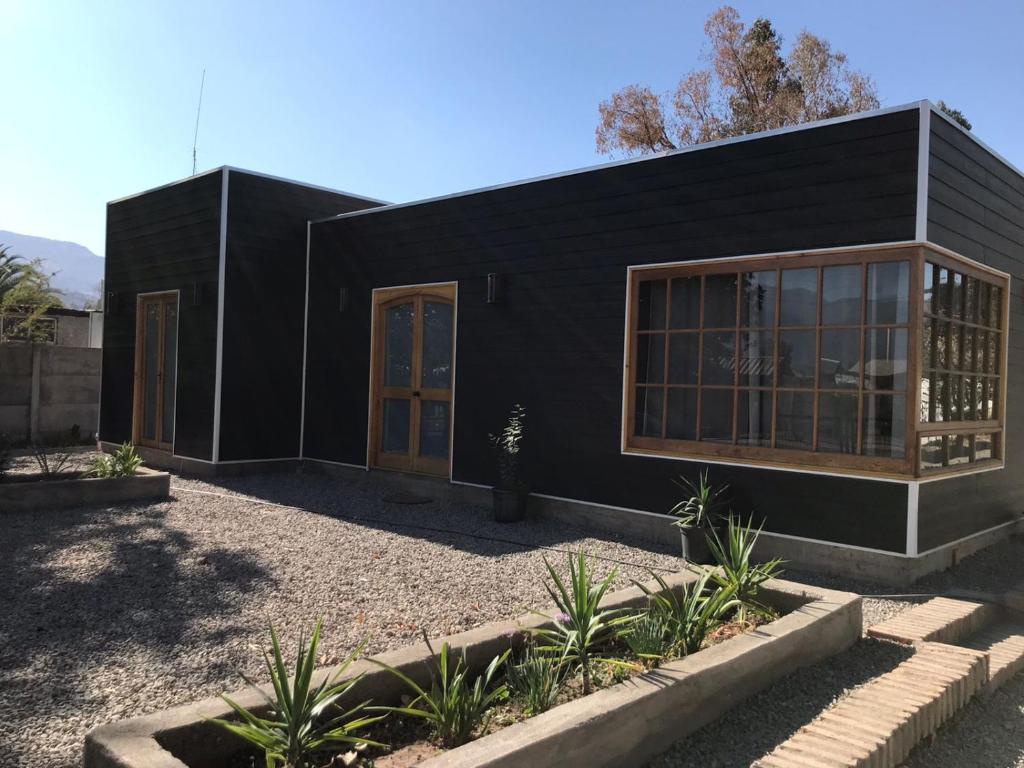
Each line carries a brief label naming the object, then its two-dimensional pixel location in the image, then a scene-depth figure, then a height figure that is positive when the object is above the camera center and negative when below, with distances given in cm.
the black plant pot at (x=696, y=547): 523 -106
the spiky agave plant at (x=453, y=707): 216 -94
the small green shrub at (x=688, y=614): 290 -89
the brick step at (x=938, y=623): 346 -107
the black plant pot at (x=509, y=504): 644 -99
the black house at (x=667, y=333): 492 +52
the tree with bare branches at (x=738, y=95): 1909 +817
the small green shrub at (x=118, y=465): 688 -82
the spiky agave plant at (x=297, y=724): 195 -91
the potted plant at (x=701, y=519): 524 -88
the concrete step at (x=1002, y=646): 326 -118
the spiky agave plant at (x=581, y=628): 261 -87
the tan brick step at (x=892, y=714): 220 -104
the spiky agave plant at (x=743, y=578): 344 -85
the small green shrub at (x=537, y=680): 236 -95
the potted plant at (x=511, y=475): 645 -75
